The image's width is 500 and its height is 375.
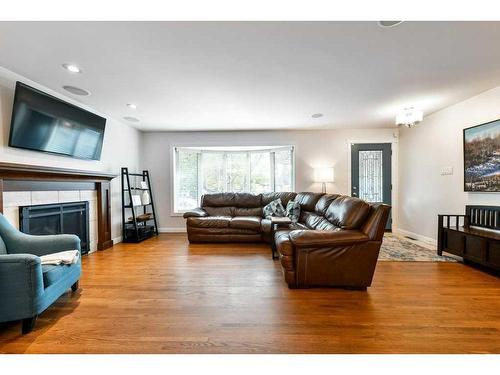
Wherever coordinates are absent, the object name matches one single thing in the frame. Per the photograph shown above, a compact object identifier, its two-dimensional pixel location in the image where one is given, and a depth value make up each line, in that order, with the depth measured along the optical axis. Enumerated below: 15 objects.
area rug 3.12
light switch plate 3.57
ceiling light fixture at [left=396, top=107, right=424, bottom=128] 3.26
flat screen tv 2.43
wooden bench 2.52
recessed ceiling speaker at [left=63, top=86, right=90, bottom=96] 2.80
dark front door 4.96
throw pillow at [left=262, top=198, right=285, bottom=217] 4.37
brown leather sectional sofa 2.18
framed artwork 2.87
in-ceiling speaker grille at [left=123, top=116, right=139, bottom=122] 4.07
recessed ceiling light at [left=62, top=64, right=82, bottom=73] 2.24
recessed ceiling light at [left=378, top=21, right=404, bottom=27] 1.63
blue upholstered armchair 1.53
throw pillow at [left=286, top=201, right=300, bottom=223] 4.00
